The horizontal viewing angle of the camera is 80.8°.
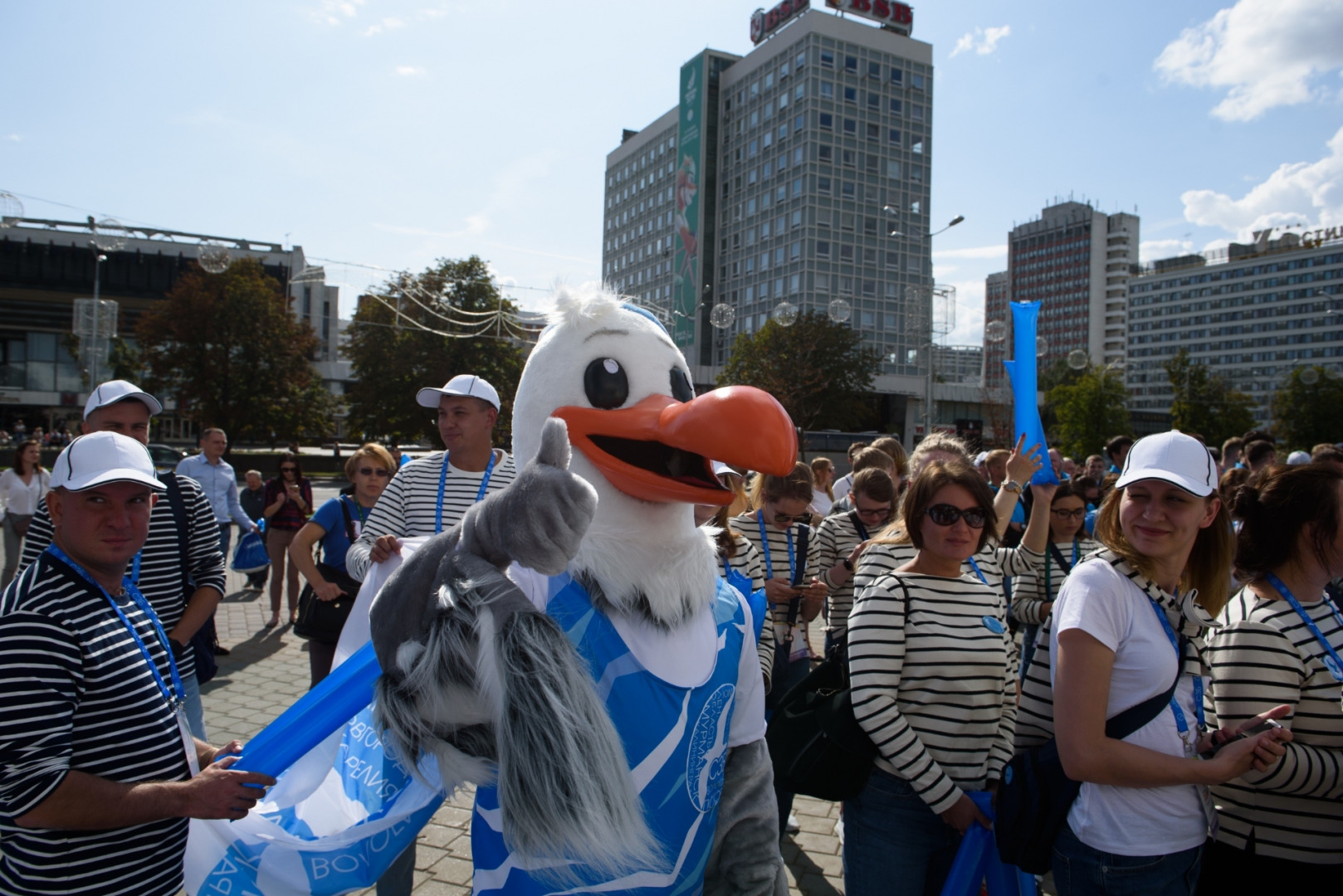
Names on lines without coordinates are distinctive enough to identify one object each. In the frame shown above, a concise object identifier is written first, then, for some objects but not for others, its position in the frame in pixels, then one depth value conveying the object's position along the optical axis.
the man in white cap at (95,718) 1.56
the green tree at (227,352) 25.17
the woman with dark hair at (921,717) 2.24
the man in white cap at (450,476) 3.39
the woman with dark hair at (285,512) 7.64
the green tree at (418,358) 28.00
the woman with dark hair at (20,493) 7.97
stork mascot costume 1.13
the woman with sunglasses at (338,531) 4.05
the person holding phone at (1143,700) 1.87
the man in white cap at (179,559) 2.91
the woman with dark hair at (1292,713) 2.00
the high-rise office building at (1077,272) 116.38
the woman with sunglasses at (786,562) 3.80
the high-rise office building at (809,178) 48.38
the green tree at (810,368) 31.48
